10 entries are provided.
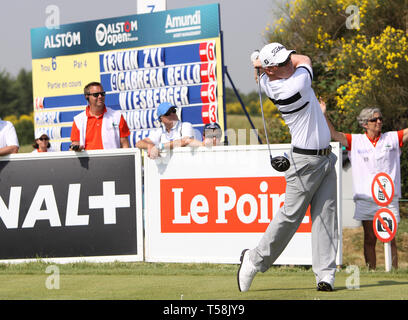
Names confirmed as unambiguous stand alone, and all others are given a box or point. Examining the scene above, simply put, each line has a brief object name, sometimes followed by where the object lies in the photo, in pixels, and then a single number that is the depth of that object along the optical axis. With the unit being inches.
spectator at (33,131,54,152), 1139.7
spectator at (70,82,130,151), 737.0
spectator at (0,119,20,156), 722.2
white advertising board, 667.4
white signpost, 623.5
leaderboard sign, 1091.9
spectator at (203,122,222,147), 760.1
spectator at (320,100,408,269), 678.5
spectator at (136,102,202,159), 707.4
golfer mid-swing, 467.8
